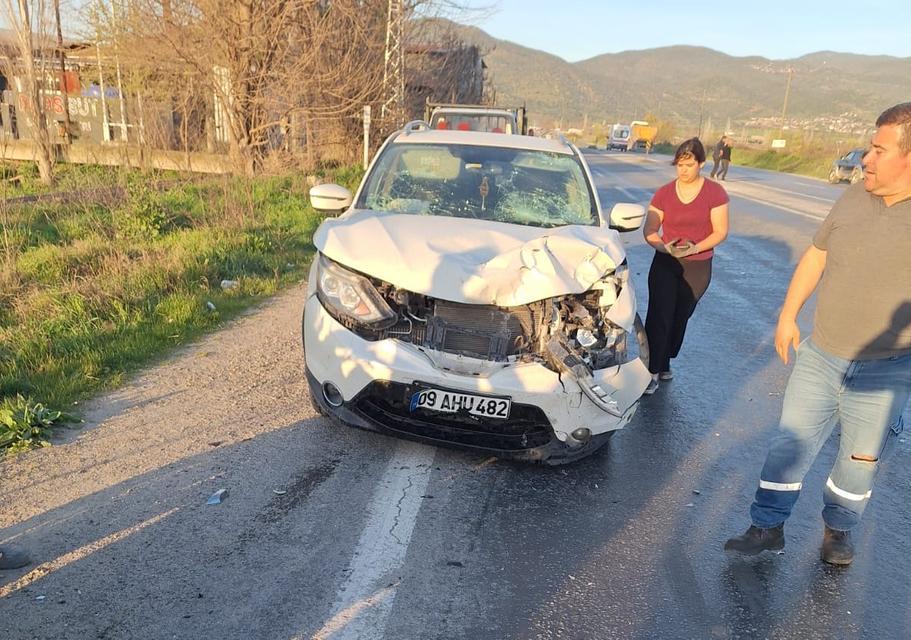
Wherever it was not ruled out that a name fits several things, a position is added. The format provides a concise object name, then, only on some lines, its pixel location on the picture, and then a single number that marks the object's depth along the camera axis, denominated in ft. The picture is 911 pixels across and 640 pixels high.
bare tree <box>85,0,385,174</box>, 44.39
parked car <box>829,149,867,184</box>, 88.74
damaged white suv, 10.71
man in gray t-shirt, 8.36
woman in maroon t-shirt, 14.81
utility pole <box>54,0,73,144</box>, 54.48
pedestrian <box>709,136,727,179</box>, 84.48
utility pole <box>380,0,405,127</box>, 52.60
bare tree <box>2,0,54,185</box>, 36.42
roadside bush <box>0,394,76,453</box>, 11.57
